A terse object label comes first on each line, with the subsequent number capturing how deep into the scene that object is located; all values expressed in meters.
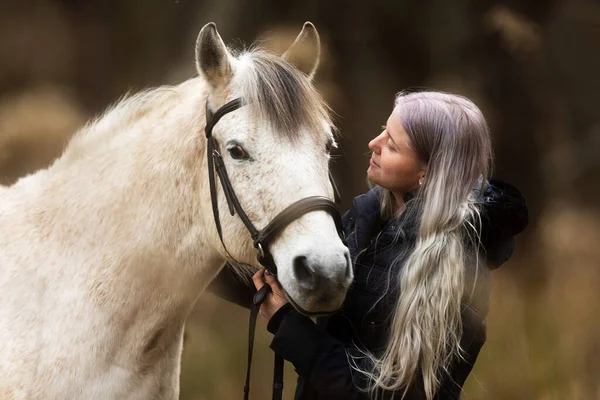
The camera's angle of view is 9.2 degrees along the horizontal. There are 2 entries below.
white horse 7.72
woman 7.74
